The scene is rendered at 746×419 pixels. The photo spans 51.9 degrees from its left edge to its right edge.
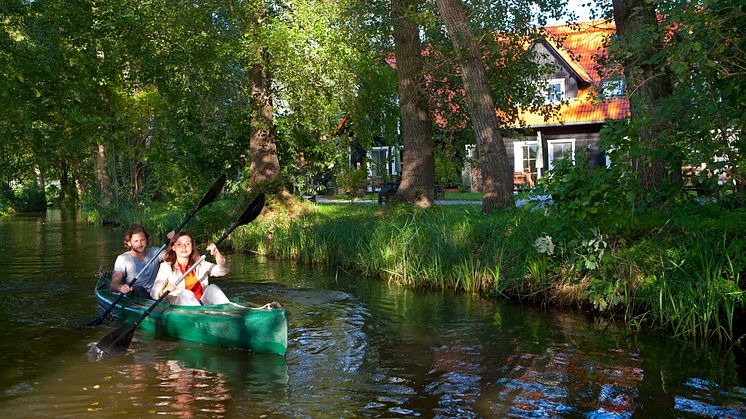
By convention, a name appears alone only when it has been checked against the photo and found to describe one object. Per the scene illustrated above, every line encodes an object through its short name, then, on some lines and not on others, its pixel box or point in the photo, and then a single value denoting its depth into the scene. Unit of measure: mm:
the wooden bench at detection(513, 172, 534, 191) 27894
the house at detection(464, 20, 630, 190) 29062
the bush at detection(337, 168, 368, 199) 22969
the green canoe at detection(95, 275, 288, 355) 8320
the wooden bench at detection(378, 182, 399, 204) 23484
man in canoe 10594
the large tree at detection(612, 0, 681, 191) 9562
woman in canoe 9359
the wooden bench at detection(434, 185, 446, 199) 25636
